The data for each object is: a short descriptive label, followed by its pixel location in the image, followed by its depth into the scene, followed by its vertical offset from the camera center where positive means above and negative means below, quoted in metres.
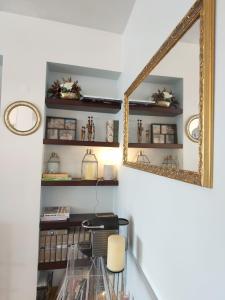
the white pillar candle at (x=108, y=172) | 2.04 -0.13
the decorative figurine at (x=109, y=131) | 2.06 +0.28
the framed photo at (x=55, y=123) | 2.02 +0.35
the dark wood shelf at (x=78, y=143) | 1.88 +0.15
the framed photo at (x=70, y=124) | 2.07 +0.35
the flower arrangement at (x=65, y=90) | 1.92 +0.65
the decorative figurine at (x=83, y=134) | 2.09 +0.25
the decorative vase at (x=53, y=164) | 2.00 -0.06
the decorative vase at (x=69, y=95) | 1.92 +0.59
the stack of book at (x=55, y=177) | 1.89 -0.18
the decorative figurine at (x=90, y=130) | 2.07 +0.29
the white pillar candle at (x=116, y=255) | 1.34 -0.63
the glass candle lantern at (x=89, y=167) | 2.03 -0.08
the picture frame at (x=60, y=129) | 2.01 +0.29
